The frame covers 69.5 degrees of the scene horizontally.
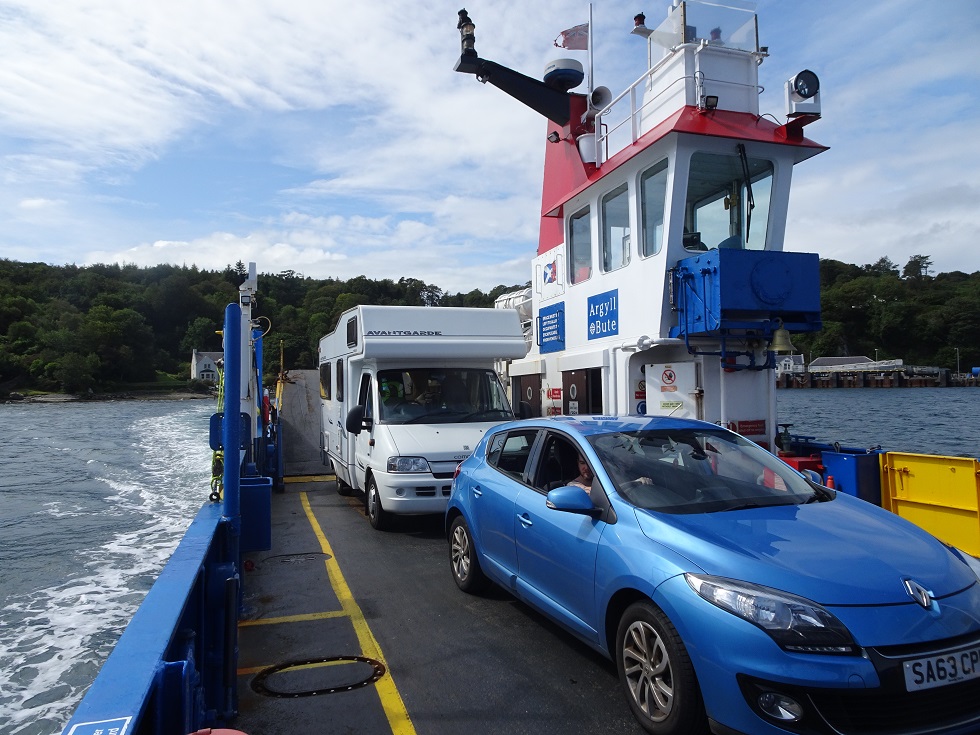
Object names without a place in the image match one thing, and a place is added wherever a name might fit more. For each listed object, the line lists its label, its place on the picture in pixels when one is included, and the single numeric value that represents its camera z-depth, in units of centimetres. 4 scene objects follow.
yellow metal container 655
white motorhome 826
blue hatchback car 289
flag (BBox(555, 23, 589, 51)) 1132
